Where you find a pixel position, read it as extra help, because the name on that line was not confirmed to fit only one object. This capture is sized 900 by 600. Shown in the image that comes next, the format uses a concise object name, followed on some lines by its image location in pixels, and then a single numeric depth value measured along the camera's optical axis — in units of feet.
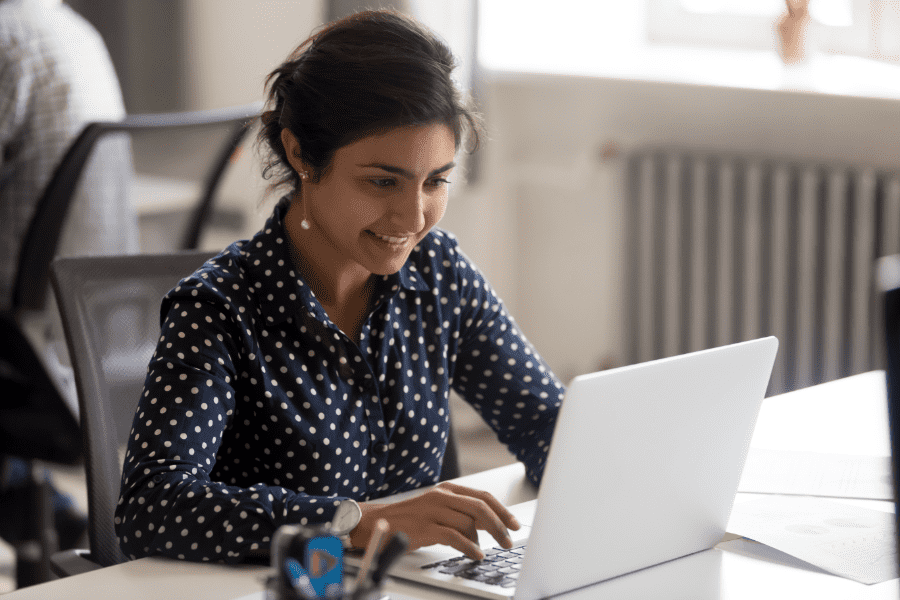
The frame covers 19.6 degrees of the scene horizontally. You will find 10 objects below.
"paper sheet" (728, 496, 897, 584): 7.18
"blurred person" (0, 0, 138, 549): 10.36
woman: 7.34
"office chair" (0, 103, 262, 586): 10.03
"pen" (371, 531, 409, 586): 6.11
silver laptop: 6.67
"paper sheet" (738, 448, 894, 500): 7.80
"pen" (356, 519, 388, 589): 6.22
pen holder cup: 6.23
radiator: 12.42
